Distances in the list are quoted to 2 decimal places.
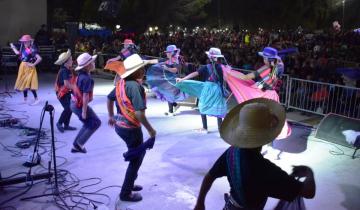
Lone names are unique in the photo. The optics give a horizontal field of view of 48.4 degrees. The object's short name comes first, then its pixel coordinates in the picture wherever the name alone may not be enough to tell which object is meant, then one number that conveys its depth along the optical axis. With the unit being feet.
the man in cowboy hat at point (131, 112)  16.12
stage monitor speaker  25.94
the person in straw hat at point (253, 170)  8.90
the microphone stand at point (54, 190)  17.65
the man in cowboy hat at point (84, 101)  22.38
